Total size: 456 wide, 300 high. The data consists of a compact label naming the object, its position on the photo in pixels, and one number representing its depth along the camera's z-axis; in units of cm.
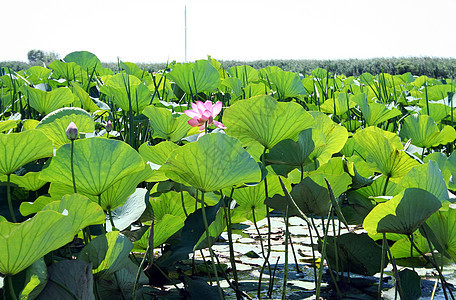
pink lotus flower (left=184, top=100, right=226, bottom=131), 429
